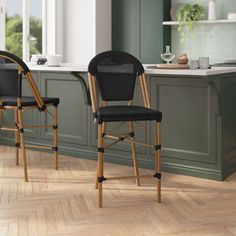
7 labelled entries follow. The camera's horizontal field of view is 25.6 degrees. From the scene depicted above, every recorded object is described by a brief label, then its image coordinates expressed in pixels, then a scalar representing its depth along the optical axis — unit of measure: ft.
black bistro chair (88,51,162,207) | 11.35
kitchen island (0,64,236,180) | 12.66
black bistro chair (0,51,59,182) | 12.41
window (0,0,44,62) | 24.17
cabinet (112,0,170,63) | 22.81
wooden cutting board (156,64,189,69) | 13.03
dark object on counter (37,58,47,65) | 15.97
